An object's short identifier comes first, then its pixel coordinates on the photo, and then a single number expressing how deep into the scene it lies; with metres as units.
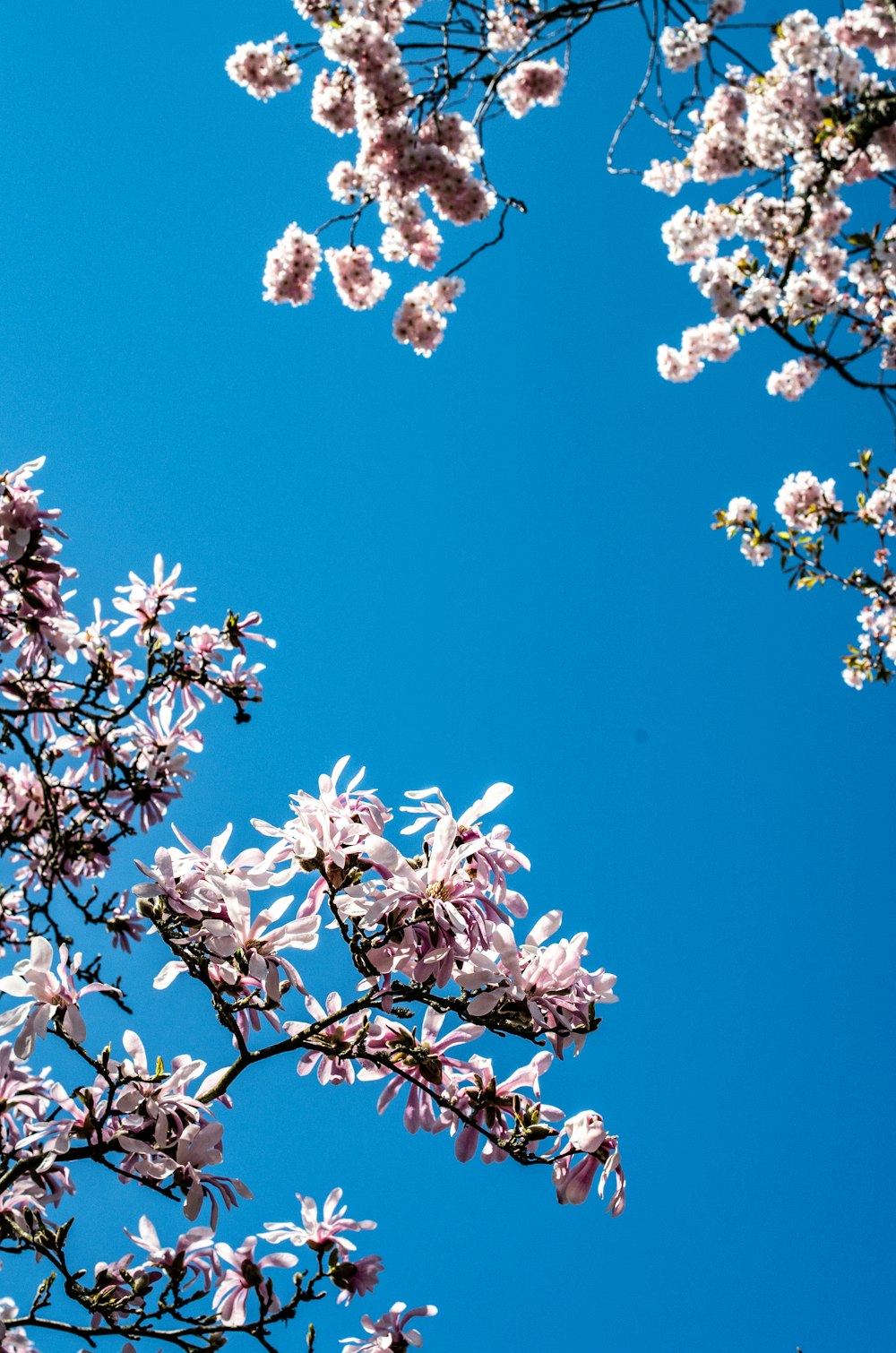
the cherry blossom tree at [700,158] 5.44
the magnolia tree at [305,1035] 2.10
